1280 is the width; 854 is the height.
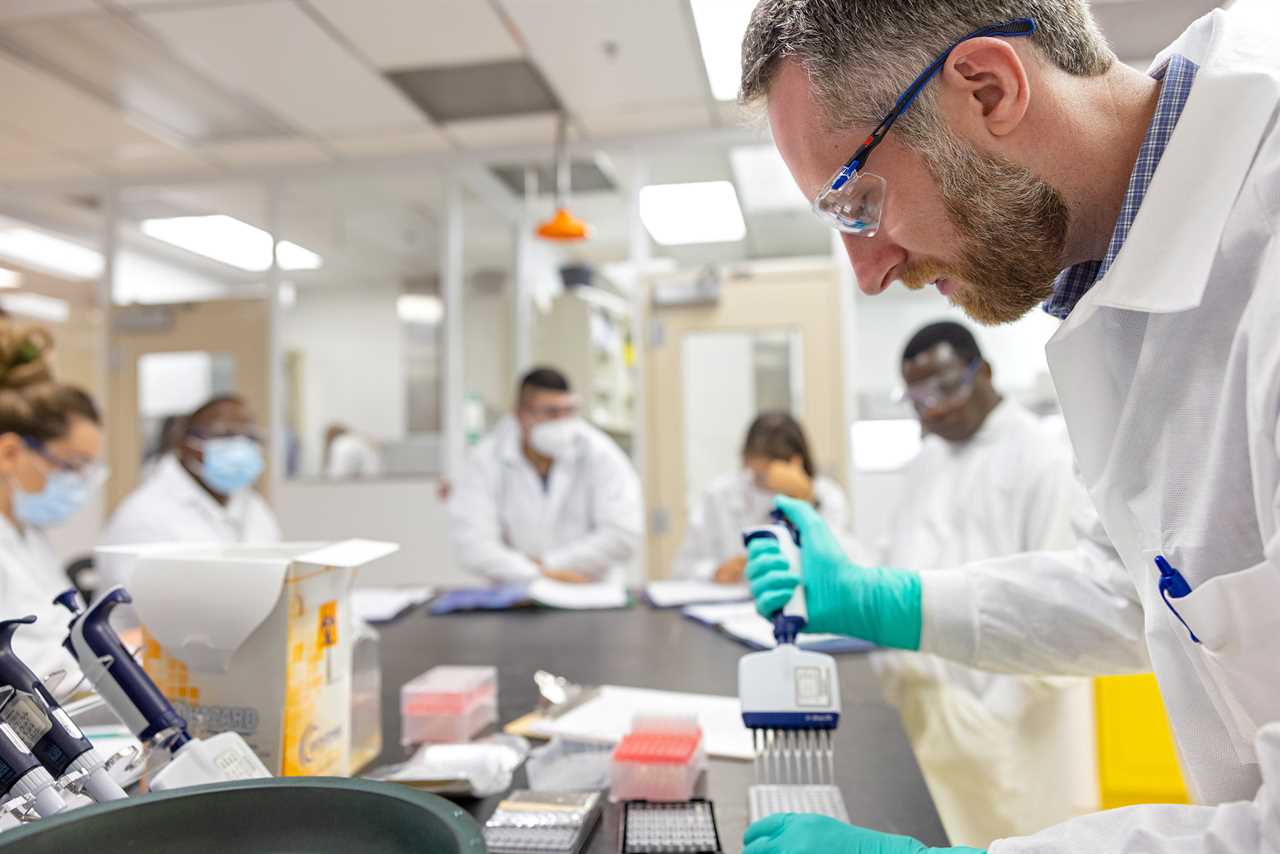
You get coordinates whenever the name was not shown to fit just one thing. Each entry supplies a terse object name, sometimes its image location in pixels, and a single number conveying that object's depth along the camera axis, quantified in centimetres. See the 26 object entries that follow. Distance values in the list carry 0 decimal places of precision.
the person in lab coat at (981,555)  177
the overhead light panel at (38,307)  651
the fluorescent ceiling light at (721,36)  305
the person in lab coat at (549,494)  307
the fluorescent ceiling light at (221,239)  505
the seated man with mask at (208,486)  262
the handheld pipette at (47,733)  61
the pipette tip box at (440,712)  111
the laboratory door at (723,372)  412
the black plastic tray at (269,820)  54
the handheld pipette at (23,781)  58
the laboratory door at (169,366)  471
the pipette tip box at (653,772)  89
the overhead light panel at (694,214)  487
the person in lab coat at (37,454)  211
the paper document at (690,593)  222
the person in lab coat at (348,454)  501
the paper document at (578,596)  222
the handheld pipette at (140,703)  75
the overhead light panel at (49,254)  582
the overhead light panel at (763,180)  443
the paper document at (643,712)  107
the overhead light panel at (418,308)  514
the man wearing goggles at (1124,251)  65
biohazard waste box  82
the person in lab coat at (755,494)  286
